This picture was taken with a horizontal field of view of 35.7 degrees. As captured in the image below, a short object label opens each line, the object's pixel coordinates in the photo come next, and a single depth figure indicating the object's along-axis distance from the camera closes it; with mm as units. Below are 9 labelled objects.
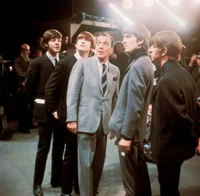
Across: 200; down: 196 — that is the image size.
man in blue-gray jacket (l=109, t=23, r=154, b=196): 2586
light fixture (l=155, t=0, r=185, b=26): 9038
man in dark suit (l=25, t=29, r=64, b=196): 3455
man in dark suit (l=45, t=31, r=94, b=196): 3285
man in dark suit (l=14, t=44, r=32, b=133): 6395
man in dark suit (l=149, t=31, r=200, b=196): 2262
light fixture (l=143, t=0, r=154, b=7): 8359
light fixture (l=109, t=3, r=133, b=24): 9727
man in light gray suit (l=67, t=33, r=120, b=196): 3000
